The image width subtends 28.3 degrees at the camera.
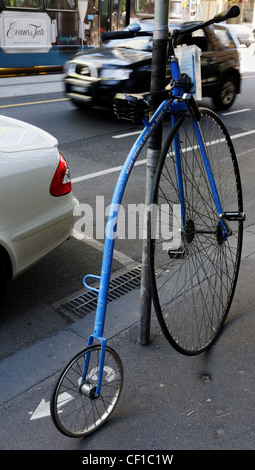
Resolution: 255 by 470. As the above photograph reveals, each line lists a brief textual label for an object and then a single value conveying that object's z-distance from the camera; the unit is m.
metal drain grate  3.60
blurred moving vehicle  8.97
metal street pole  2.55
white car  3.15
